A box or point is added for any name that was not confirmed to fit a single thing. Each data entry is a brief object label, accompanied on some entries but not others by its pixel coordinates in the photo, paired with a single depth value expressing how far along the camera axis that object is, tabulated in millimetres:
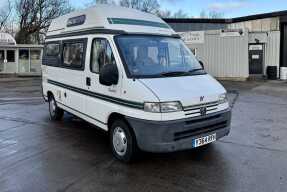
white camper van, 5320
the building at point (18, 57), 30431
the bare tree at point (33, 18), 44169
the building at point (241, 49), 22844
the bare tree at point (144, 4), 62906
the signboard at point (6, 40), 30328
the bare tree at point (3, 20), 46406
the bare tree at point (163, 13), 64975
